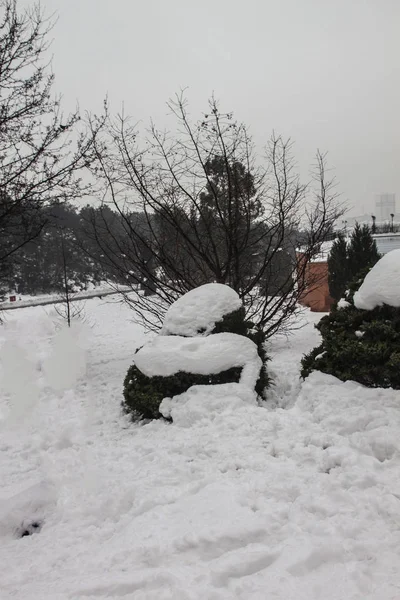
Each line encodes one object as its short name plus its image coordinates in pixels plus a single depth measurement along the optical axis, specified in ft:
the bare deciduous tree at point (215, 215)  20.38
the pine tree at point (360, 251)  50.75
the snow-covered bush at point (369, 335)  13.87
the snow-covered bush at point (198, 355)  15.55
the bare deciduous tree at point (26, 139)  17.35
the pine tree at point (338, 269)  51.26
